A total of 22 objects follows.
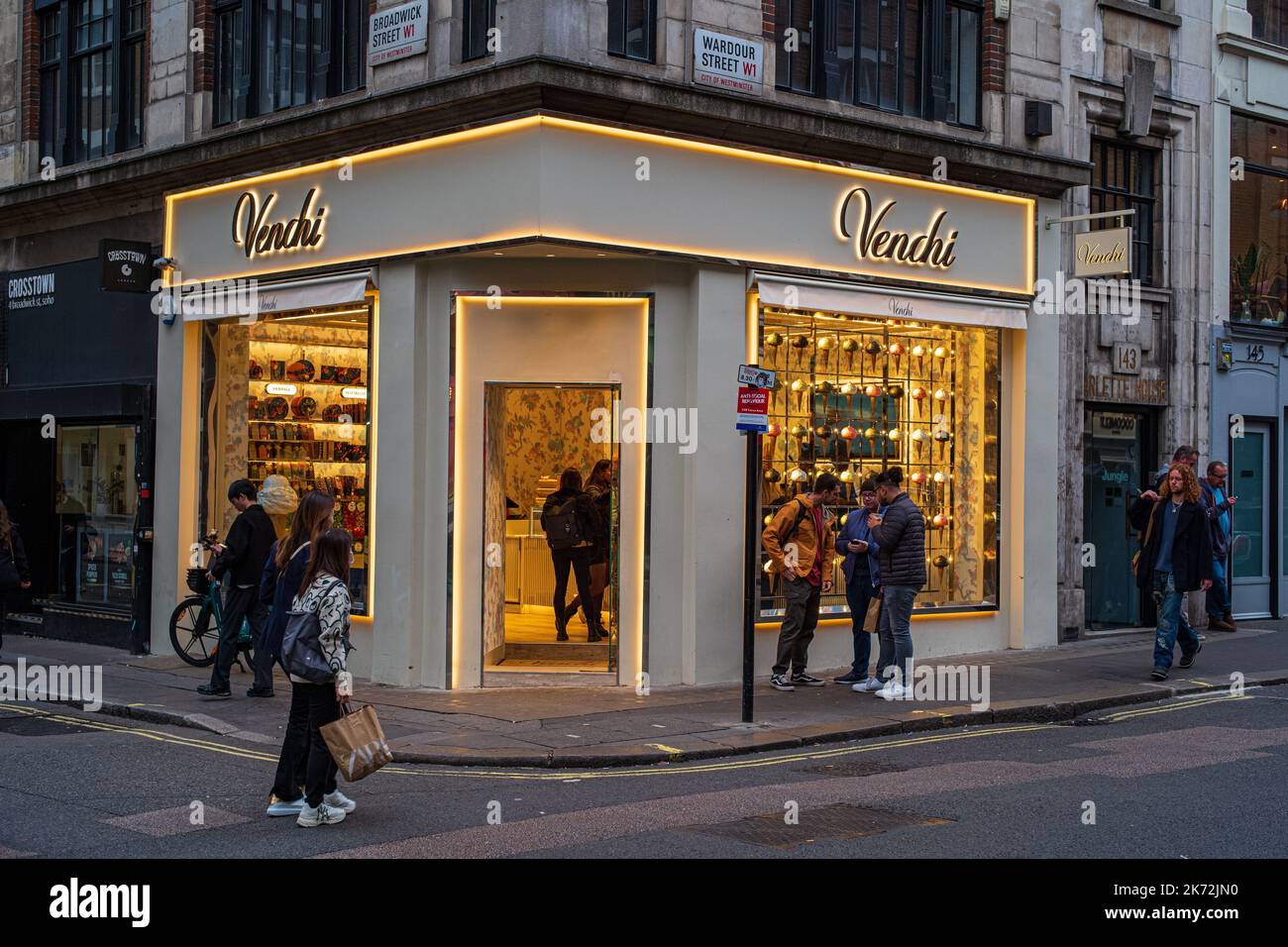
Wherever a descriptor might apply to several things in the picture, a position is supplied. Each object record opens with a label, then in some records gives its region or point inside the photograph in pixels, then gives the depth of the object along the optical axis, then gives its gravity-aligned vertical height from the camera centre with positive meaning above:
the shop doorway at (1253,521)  19.72 -0.19
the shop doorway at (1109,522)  18.33 -0.21
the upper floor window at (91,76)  18.25 +5.42
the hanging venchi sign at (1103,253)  16.53 +2.92
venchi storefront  14.01 +1.31
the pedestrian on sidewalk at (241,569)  13.10 -0.67
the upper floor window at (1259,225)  19.89 +3.93
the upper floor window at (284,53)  15.38 +4.90
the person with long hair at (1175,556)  14.34 -0.49
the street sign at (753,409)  11.80 +0.75
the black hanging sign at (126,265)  16.67 +2.65
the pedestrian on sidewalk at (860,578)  14.09 -0.72
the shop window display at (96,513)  17.69 -0.24
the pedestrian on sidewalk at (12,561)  14.62 -0.70
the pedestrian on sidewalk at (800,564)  13.57 -0.57
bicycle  14.83 -1.34
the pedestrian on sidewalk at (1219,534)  15.48 -0.30
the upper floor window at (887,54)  15.37 +4.97
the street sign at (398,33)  14.21 +4.63
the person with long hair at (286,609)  8.51 -0.71
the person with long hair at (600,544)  16.08 -0.49
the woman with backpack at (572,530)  16.09 -0.34
